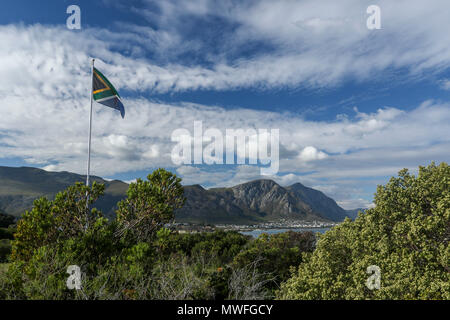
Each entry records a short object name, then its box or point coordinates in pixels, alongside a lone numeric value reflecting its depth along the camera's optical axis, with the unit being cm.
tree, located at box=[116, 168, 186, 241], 1488
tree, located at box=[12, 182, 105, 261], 1203
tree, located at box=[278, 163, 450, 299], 1177
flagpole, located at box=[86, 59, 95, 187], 1566
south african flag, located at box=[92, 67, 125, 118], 1687
